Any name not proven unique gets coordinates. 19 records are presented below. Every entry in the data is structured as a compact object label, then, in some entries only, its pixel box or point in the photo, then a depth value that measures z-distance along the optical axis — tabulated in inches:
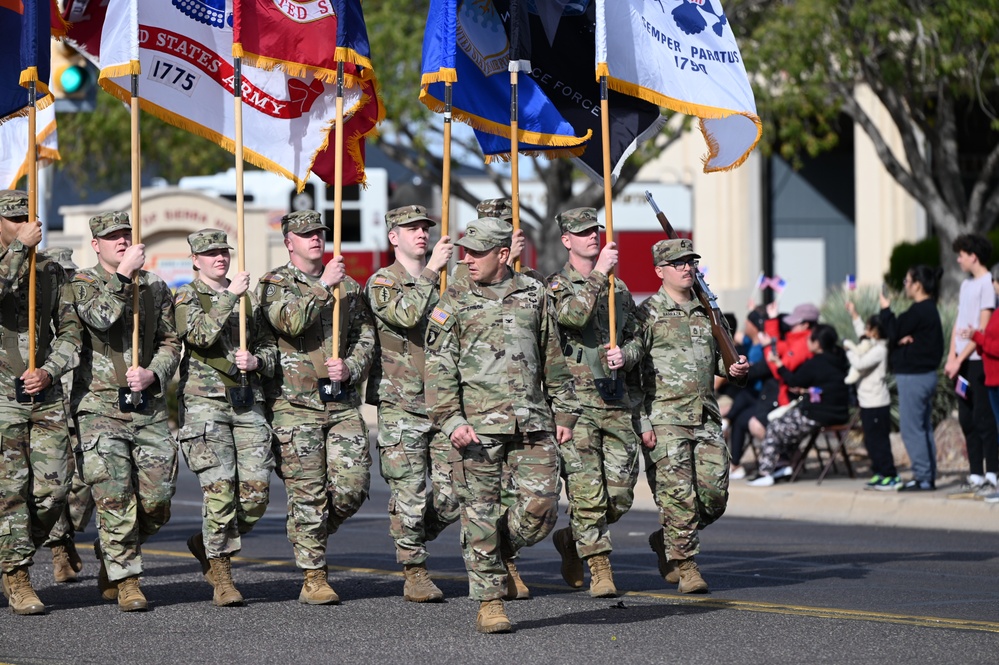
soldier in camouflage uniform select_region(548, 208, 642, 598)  704.4
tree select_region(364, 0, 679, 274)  1839.3
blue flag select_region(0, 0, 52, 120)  748.0
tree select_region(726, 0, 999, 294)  1578.5
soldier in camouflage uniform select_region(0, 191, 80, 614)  690.8
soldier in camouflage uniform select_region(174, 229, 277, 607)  703.7
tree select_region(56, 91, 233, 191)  2618.1
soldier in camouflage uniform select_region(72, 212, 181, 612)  695.7
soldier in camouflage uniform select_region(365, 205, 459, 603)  711.1
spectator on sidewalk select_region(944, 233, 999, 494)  1047.6
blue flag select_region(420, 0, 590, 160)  796.0
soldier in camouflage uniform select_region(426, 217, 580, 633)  637.9
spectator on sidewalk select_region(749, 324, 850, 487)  1163.3
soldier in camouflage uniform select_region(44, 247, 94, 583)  771.4
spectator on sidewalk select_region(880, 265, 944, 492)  1095.6
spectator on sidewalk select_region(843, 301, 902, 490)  1123.9
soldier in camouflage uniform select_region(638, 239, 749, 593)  724.7
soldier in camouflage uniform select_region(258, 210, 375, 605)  709.9
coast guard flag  778.8
